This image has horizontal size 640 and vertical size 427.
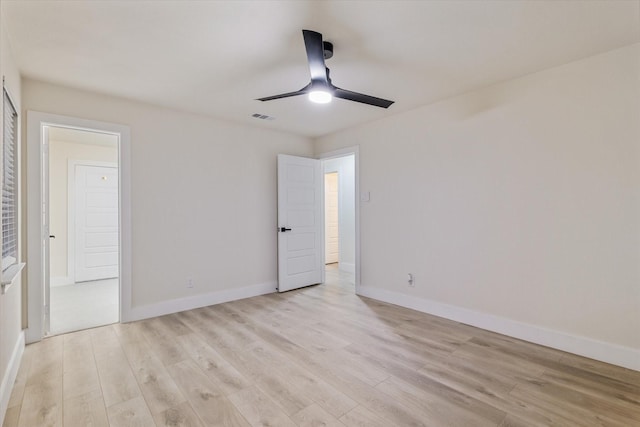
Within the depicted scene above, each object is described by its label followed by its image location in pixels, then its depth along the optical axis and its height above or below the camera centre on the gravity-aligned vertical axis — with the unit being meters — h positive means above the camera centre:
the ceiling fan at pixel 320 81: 1.97 +0.99
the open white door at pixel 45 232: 2.99 -0.18
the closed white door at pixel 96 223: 5.41 -0.17
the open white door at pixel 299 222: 4.66 -0.15
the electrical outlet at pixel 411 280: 3.83 -0.85
